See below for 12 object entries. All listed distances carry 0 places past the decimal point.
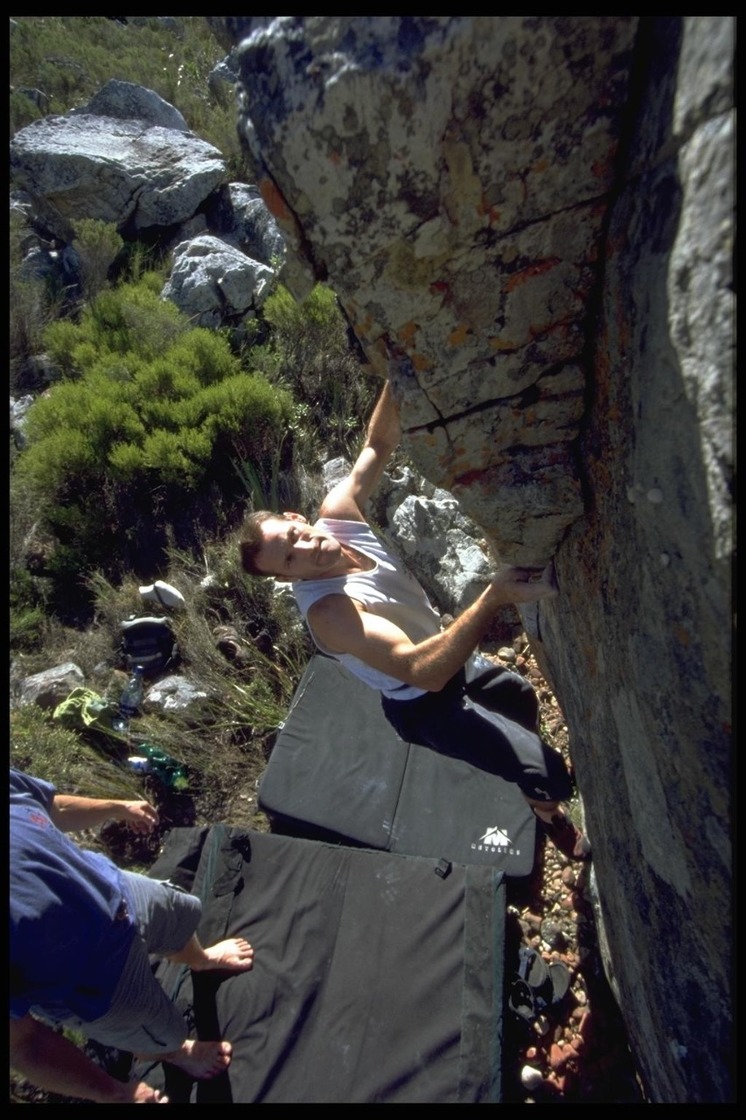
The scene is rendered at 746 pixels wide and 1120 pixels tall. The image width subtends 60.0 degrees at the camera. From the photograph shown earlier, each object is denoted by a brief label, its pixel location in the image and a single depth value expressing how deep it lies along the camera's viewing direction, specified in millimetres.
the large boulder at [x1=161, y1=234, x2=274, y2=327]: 5852
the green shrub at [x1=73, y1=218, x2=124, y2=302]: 6430
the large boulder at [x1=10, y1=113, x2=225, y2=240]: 6734
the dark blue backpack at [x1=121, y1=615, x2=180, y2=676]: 4121
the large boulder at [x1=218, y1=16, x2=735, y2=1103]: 987
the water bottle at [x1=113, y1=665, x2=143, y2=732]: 3830
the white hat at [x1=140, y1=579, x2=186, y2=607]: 4277
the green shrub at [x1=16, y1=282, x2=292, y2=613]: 4777
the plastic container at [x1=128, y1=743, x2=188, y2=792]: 3570
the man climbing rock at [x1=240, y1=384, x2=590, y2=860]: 2176
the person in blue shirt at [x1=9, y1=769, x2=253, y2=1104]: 1788
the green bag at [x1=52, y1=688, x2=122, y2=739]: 3740
